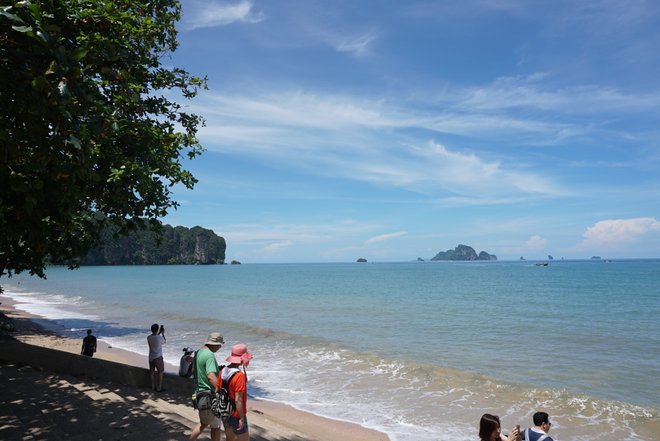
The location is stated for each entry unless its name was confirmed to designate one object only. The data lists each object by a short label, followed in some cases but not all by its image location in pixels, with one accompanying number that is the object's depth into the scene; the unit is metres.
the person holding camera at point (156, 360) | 9.47
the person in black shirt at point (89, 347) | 12.34
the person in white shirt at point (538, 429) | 5.52
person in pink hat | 5.23
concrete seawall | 9.71
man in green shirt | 5.73
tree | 3.33
